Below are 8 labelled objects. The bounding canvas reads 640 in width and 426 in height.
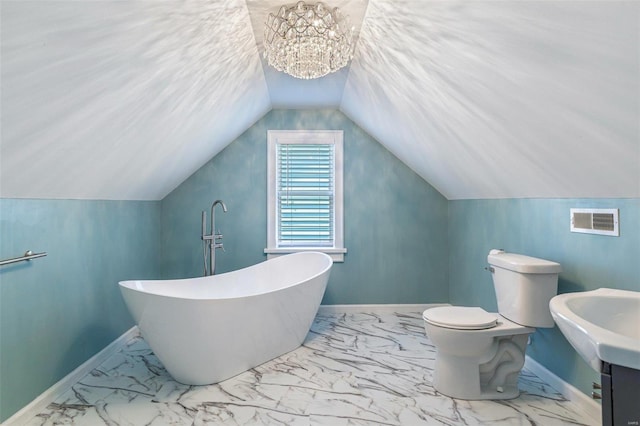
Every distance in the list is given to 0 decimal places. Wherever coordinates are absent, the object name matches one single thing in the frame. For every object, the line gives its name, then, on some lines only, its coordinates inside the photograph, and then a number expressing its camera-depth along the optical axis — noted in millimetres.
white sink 932
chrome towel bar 1781
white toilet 2092
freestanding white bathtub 2090
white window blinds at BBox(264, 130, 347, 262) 3842
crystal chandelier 1786
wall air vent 1873
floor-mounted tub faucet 3153
